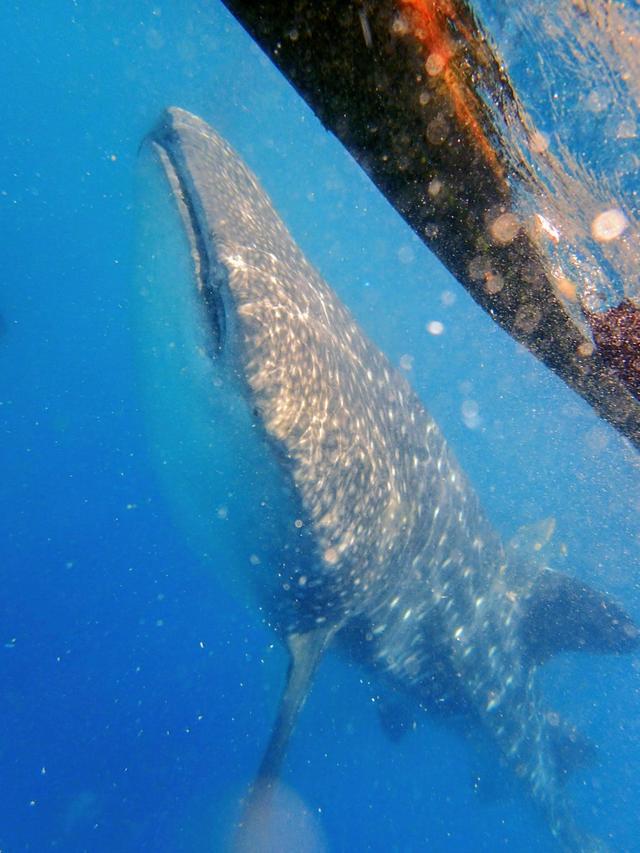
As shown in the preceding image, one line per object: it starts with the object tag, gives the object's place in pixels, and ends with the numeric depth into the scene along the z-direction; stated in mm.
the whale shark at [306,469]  3006
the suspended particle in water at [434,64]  1476
